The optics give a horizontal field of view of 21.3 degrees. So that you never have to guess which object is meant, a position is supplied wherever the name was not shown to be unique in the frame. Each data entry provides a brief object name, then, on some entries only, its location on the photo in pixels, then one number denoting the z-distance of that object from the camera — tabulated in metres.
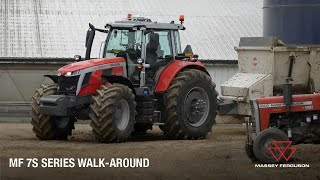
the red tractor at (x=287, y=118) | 15.60
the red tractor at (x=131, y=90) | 17.95
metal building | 26.67
